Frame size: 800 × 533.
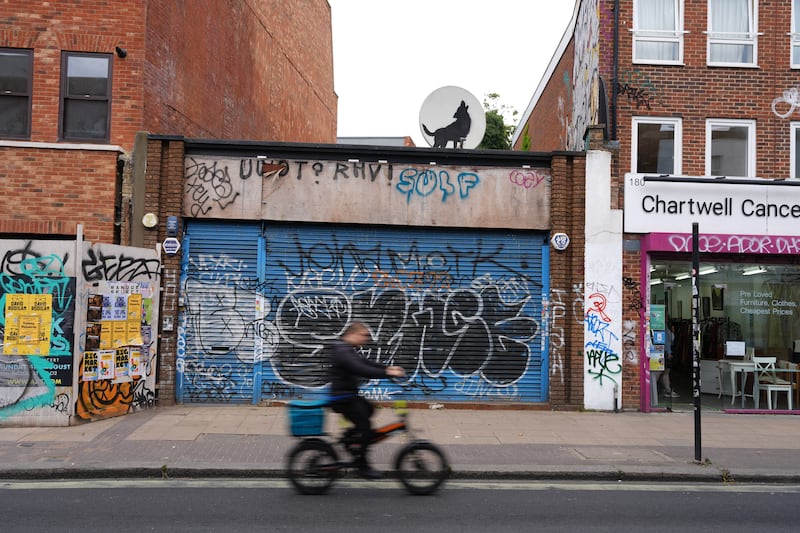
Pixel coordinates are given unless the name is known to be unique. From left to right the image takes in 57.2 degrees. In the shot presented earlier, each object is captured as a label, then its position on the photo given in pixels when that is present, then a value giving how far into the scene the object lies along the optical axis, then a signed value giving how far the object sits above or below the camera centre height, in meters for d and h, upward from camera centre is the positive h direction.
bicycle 7.41 -1.52
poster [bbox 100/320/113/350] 10.99 -0.49
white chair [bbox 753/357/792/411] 13.36 -1.16
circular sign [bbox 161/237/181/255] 12.29 +0.97
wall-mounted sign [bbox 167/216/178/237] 12.29 +1.34
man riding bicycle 7.41 -0.91
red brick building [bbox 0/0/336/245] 12.01 +3.32
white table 13.44 -0.95
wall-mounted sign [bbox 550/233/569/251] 12.76 +1.24
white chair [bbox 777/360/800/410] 13.34 -0.92
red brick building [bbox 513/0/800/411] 12.96 +2.72
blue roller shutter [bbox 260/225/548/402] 12.62 +0.01
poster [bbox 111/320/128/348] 11.19 -0.46
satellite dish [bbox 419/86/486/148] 14.20 +3.70
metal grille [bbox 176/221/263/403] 12.49 -0.22
